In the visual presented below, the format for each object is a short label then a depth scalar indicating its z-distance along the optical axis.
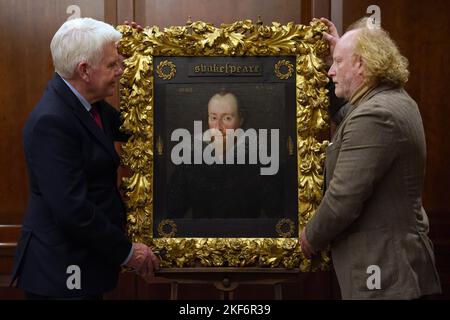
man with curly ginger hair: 2.05
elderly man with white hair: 2.09
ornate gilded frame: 2.31
